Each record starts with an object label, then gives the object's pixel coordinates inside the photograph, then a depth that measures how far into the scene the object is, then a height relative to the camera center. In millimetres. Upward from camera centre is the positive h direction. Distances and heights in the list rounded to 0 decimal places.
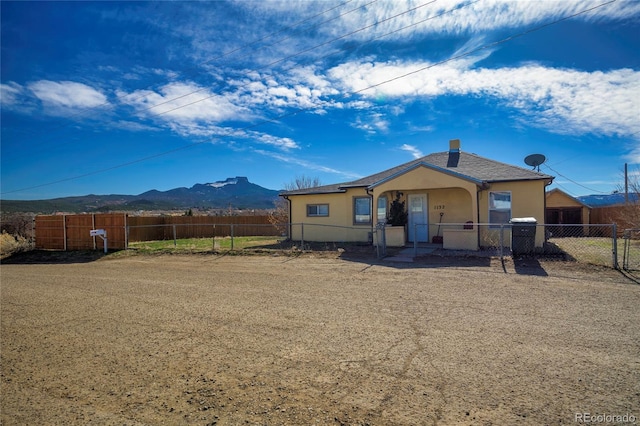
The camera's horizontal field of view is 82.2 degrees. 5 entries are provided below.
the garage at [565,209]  26281 +60
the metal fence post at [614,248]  8845 -963
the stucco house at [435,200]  13289 +520
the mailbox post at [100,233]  17562 -785
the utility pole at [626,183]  25816 +1867
